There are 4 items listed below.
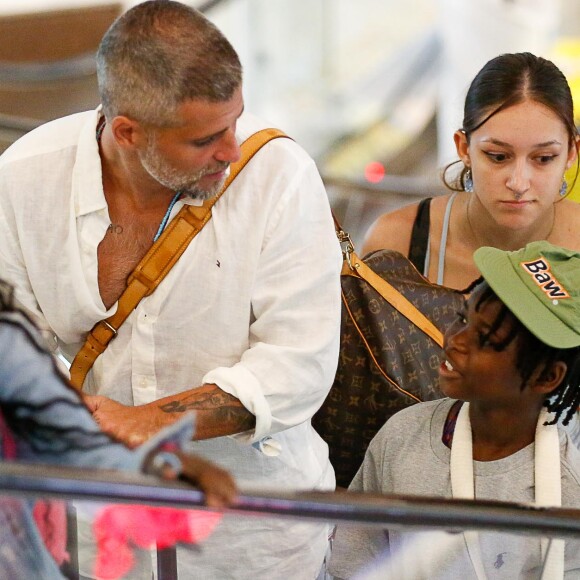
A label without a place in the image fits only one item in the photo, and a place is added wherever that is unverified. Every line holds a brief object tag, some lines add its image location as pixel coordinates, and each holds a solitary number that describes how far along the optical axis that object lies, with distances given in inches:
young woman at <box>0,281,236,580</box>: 143.9
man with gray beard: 195.3
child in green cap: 193.5
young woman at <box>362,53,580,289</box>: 253.3
